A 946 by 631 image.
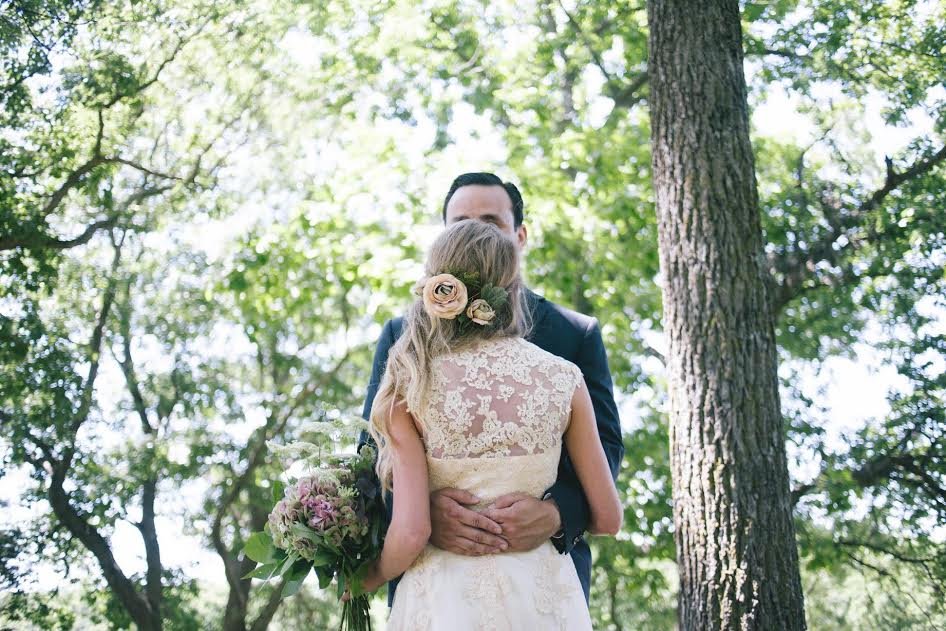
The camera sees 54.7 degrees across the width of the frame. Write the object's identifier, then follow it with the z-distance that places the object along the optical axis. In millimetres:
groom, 2355
